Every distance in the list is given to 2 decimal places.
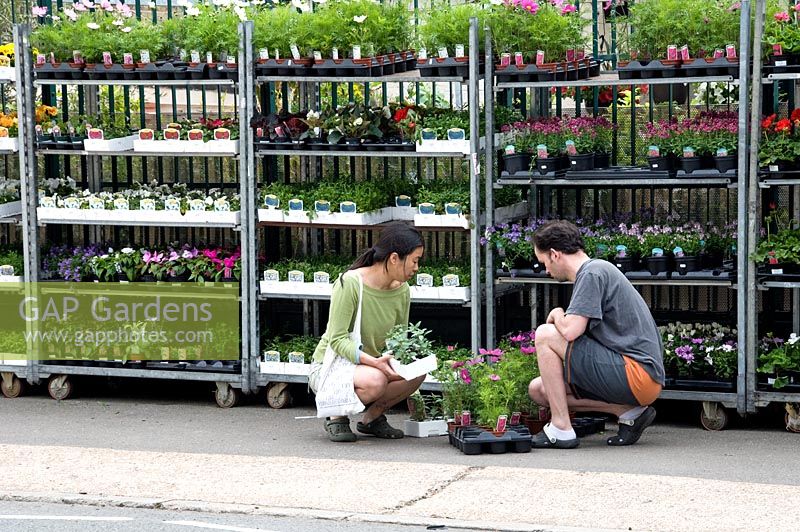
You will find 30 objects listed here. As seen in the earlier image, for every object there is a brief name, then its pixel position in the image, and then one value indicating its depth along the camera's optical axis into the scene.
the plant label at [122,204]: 15.49
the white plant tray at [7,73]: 15.52
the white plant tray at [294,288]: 14.93
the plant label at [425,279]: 14.52
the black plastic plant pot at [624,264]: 13.98
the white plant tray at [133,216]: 15.11
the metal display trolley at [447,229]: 14.09
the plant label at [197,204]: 15.18
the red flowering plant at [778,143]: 13.21
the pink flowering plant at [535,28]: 14.11
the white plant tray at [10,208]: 16.01
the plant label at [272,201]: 14.98
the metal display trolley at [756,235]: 13.18
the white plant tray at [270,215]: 14.97
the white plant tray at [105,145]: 15.45
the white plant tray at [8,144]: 15.55
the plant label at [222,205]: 15.08
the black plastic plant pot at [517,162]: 14.26
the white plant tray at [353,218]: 14.57
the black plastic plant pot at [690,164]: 13.74
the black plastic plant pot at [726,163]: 13.56
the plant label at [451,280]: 14.45
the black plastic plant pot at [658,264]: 13.84
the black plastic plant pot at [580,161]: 14.16
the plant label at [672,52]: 13.52
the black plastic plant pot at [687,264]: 13.77
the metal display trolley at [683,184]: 13.39
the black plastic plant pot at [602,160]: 14.42
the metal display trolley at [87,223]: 15.04
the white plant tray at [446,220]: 14.40
